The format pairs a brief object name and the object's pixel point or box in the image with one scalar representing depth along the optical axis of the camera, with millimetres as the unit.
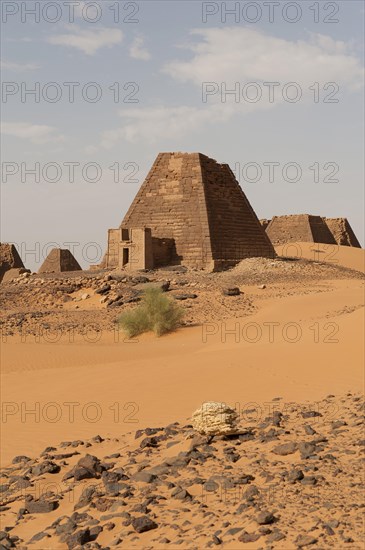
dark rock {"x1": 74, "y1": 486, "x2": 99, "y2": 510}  5170
